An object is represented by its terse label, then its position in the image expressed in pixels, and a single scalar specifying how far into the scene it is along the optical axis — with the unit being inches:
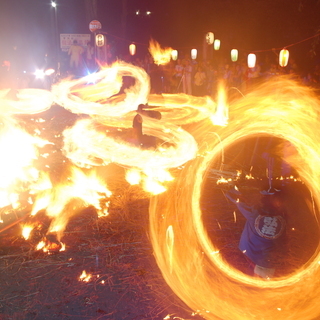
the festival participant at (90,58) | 983.0
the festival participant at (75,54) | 933.8
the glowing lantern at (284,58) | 593.0
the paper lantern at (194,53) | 867.9
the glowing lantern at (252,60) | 652.1
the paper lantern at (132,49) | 980.7
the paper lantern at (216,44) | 848.3
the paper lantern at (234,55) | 744.8
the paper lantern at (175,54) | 877.2
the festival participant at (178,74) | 725.9
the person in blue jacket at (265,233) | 165.9
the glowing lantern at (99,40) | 1047.6
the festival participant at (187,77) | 713.6
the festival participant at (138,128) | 388.8
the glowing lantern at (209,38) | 853.8
